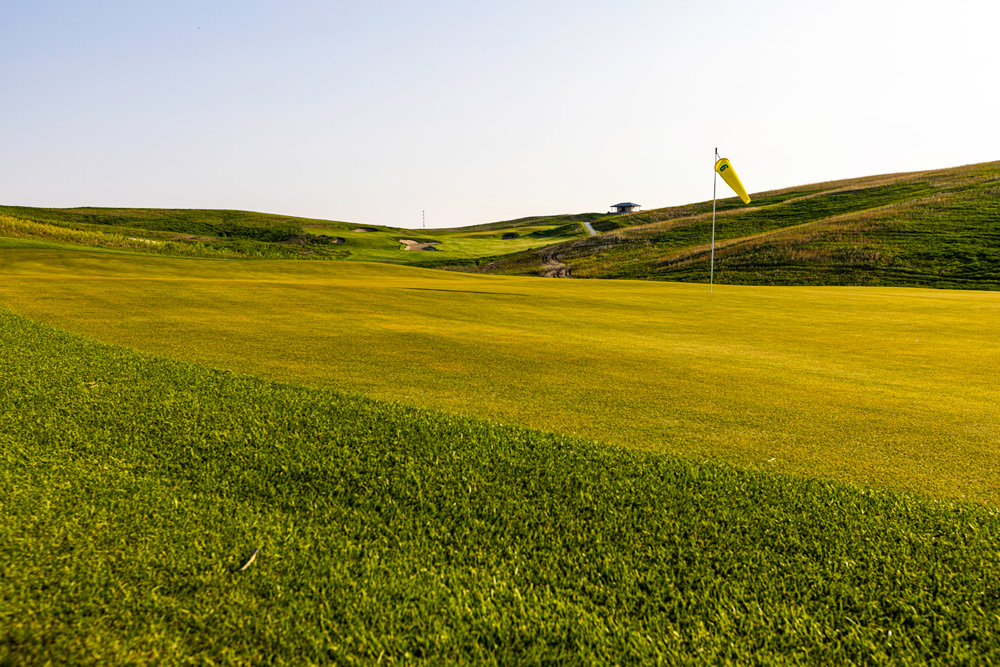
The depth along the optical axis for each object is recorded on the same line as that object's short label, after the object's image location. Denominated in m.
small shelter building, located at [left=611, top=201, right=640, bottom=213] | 140.38
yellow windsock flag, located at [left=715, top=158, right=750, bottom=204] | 25.69
